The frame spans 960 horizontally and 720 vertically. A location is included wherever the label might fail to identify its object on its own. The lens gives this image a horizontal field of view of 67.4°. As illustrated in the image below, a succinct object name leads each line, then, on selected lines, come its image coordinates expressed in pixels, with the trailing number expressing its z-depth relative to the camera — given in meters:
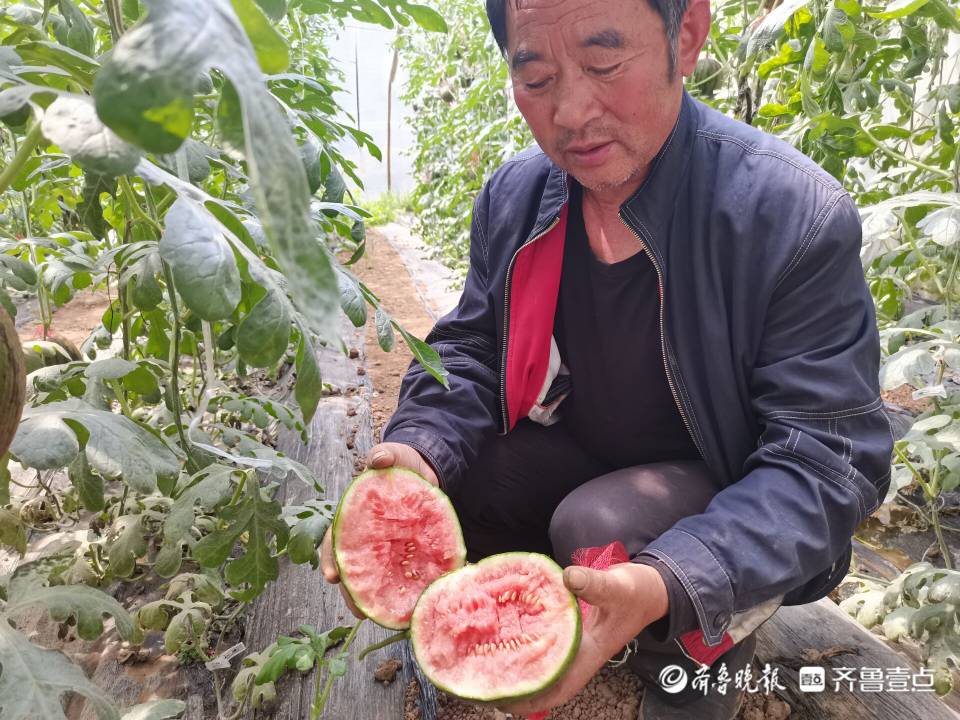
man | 1.22
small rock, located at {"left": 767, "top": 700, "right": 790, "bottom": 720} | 1.47
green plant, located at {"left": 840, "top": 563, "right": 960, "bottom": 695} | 1.47
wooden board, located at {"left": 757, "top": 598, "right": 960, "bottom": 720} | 1.43
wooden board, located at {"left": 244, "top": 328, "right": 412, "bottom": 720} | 1.45
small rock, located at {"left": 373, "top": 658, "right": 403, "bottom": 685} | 1.52
